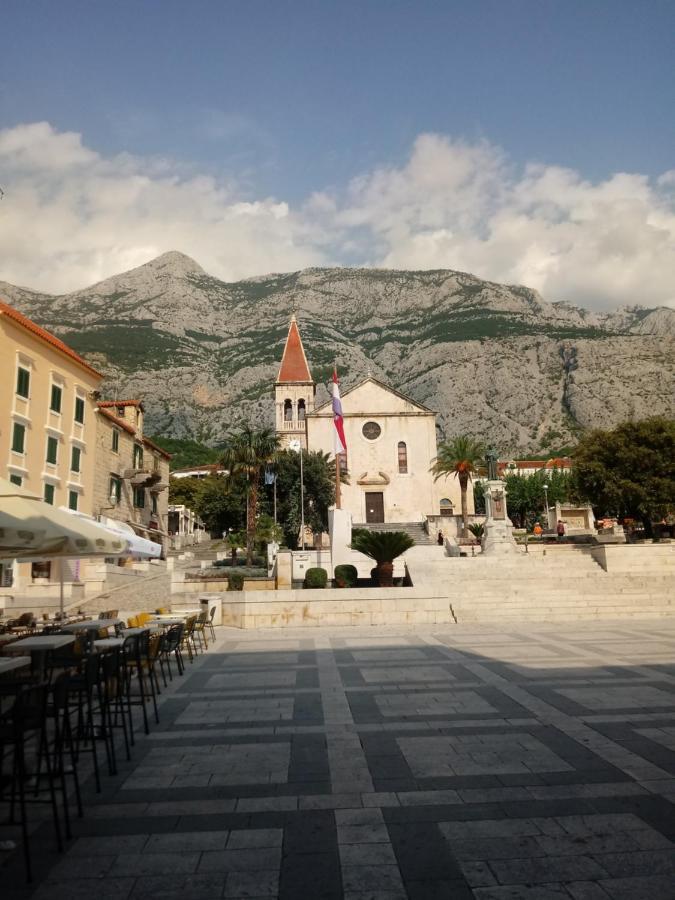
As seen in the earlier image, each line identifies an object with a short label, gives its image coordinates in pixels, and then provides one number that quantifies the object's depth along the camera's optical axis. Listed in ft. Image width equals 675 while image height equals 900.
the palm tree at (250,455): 115.34
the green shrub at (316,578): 67.51
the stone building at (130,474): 104.12
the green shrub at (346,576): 69.35
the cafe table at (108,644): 24.29
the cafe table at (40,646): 22.40
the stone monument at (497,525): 88.22
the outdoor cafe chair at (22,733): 11.59
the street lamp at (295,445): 168.76
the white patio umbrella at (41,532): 21.79
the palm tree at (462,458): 136.77
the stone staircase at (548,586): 58.18
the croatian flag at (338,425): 88.79
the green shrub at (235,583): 69.51
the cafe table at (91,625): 32.21
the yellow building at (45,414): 80.79
